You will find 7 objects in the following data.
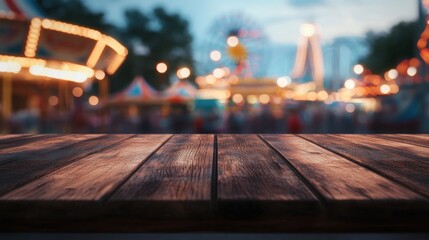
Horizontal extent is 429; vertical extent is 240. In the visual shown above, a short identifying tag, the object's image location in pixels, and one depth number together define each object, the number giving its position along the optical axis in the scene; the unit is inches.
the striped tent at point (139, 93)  956.6
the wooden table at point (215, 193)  37.2
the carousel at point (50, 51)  402.9
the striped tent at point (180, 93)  926.4
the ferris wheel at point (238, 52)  1385.3
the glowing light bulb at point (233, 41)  1398.9
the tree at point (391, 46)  1573.6
